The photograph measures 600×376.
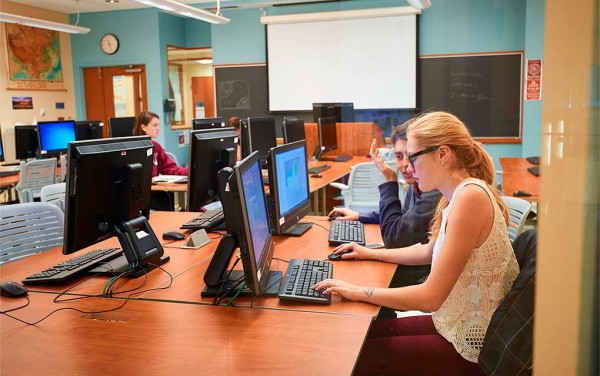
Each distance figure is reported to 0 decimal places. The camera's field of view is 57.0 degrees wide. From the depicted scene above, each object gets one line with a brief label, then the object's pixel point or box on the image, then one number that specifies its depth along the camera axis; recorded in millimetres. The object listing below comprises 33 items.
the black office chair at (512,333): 1306
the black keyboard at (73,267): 1982
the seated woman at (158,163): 5000
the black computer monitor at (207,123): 5251
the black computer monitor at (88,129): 7236
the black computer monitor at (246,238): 1571
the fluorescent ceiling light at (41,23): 6442
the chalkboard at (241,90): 8703
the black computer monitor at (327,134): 6277
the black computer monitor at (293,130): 5180
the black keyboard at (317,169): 5477
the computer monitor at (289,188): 2432
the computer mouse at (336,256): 2227
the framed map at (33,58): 8305
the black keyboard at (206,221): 2807
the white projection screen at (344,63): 7719
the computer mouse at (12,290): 1864
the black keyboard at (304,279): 1749
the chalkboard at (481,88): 7188
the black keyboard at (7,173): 5938
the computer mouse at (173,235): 2633
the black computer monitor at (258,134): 4832
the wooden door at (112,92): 9430
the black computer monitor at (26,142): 6793
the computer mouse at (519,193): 2754
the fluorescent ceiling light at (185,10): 5250
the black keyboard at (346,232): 2475
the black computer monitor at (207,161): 2660
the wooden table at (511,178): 3157
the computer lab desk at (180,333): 1340
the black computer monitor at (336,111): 6746
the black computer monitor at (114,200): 1881
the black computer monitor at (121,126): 6426
